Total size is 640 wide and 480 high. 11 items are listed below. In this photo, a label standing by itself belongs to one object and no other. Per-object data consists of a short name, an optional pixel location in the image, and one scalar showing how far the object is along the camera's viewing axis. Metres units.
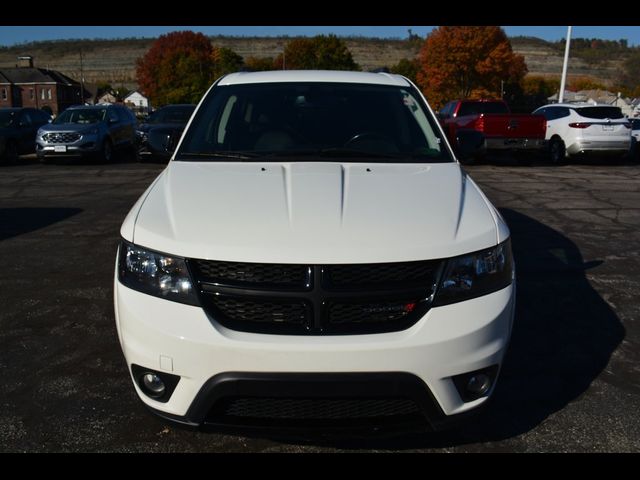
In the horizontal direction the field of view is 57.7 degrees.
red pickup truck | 13.82
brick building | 88.69
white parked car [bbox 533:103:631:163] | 14.63
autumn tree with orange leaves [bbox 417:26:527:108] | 59.81
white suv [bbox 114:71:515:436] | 2.15
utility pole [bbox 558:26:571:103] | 25.26
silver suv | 14.29
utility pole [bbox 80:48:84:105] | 91.75
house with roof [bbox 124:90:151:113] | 93.75
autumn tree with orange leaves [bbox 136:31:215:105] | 80.19
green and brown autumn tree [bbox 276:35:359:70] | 78.75
